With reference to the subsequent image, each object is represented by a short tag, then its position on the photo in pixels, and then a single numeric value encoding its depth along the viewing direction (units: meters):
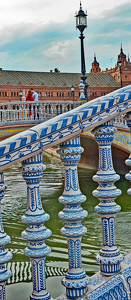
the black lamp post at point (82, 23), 13.32
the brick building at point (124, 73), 67.44
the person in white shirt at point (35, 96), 14.61
